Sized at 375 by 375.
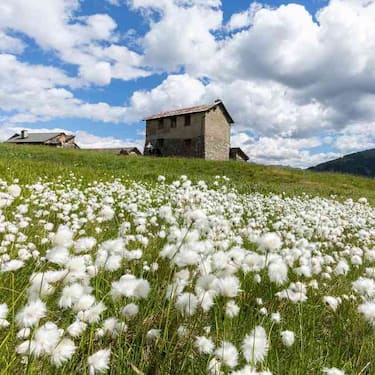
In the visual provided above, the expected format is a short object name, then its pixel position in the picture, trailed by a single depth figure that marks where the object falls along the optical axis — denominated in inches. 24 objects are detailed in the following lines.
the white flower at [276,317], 115.6
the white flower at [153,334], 88.5
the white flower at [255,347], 79.2
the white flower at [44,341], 66.2
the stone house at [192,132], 2337.6
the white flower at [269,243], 110.6
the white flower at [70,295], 79.0
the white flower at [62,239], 91.7
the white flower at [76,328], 74.3
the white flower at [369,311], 100.6
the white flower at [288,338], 97.3
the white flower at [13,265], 89.3
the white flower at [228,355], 76.0
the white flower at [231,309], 94.0
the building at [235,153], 2827.3
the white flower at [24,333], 73.2
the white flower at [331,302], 129.6
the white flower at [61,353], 66.4
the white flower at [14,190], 135.9
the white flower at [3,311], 72.0
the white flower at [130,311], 84.9
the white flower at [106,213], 138.6
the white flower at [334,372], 81.1
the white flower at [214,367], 74.6
